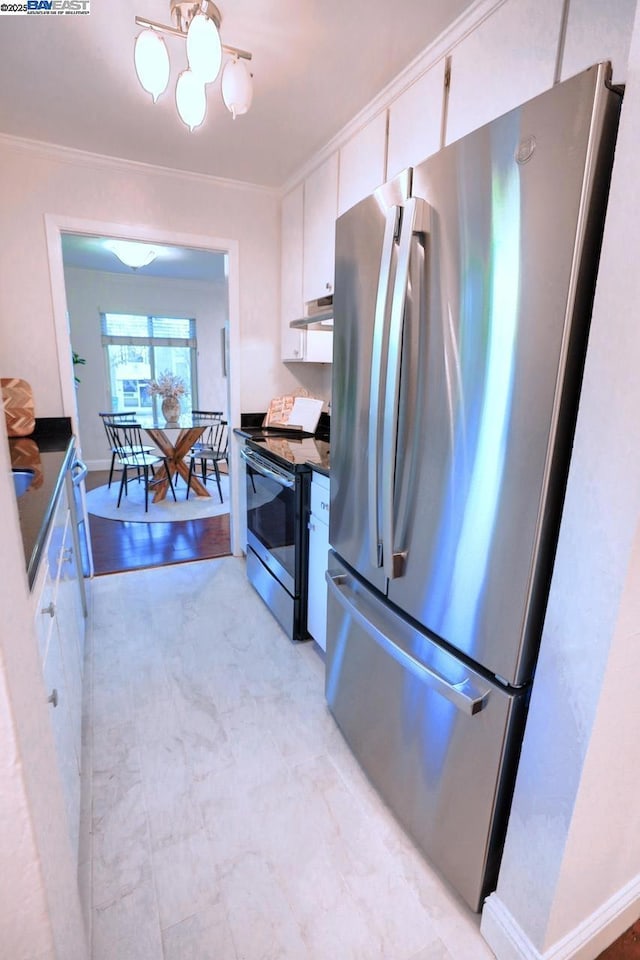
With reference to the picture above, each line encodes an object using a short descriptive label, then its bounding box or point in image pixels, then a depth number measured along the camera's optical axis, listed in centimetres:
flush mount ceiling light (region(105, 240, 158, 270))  381
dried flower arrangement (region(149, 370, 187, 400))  446
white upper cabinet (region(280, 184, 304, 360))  278
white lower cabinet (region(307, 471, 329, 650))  198
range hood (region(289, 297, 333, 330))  233
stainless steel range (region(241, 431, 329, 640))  214
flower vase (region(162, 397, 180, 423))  451
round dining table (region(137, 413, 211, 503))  445
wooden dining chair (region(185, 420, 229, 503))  466
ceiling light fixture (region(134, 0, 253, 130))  131
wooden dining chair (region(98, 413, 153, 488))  498
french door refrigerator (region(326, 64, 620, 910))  80
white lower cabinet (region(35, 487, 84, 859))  109
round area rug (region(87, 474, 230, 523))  414
